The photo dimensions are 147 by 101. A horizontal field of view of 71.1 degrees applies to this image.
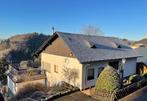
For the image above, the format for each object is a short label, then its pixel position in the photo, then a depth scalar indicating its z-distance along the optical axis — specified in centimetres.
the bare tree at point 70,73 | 1186
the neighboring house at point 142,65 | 1691
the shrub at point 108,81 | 958
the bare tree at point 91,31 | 3425
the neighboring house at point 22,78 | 1231
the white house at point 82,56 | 1159
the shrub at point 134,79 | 1311
